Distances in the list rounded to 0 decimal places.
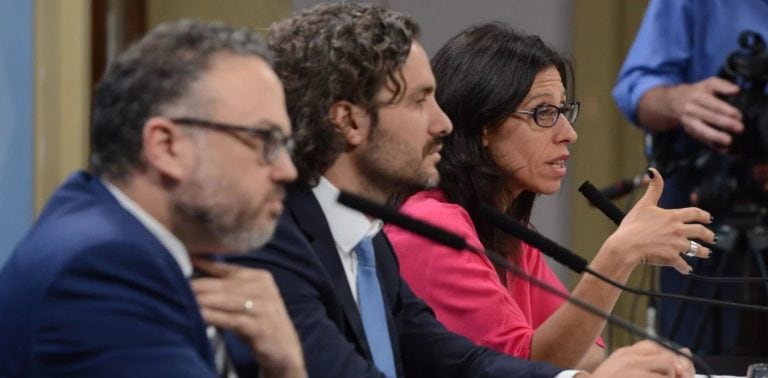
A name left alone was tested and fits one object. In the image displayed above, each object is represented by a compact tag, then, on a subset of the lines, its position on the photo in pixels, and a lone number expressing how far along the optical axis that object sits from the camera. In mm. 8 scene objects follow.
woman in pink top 5299
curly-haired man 4916
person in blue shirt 6108
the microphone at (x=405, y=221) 4555
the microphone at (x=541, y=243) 4875
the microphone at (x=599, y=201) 5197
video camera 6058
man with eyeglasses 4296
